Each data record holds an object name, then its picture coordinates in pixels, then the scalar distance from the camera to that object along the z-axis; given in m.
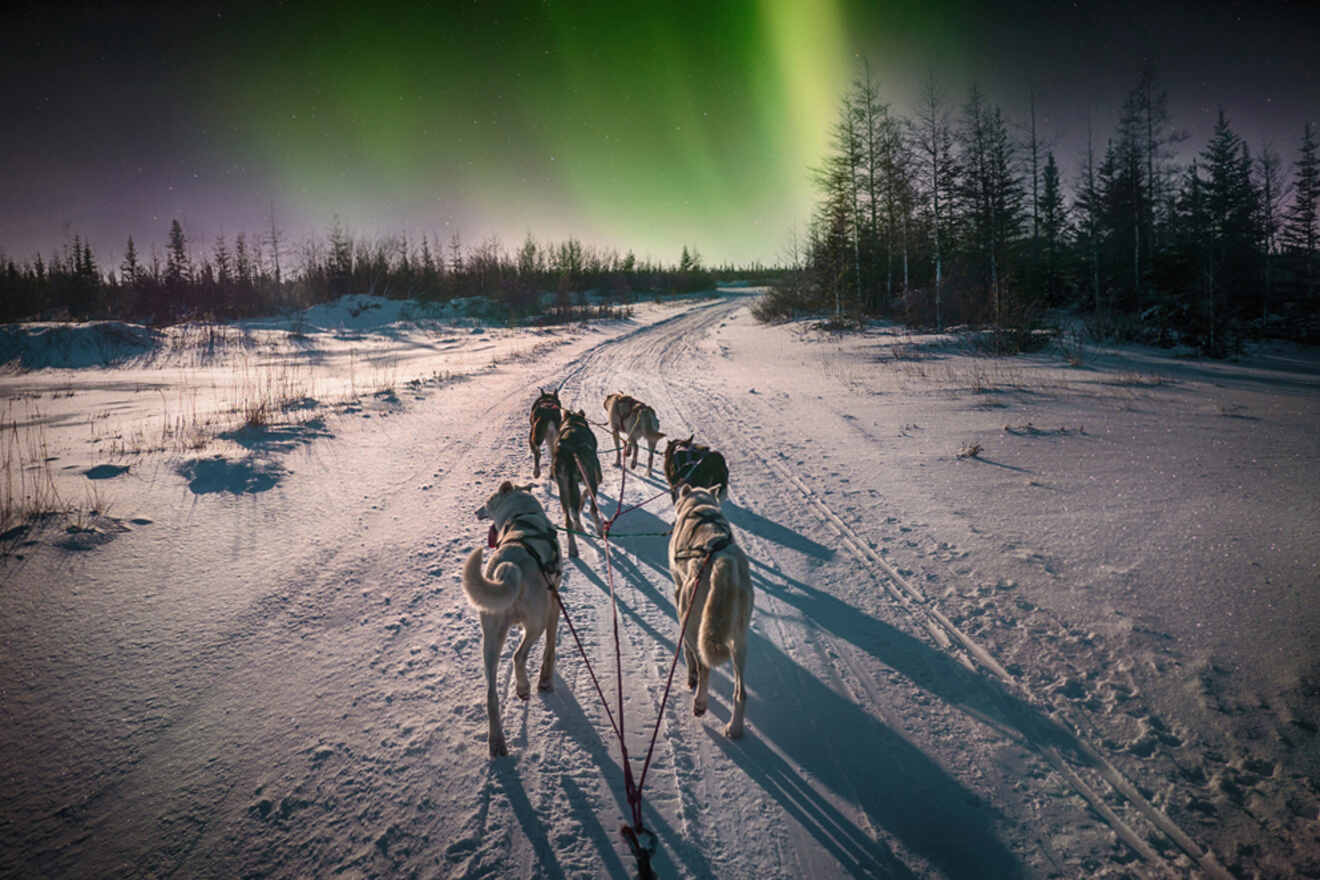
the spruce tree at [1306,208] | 29.22
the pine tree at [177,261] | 36.97
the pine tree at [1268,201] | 25.16
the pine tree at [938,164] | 25.36
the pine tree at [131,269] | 39.22
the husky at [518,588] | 2.78
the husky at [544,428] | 7.29
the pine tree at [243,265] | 38.59
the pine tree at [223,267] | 38.03
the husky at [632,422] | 8.12
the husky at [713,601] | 2.87
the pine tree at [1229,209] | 22.16
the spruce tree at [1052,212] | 30.25
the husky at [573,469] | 5.54
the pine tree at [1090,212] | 25.77
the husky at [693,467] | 5.61
